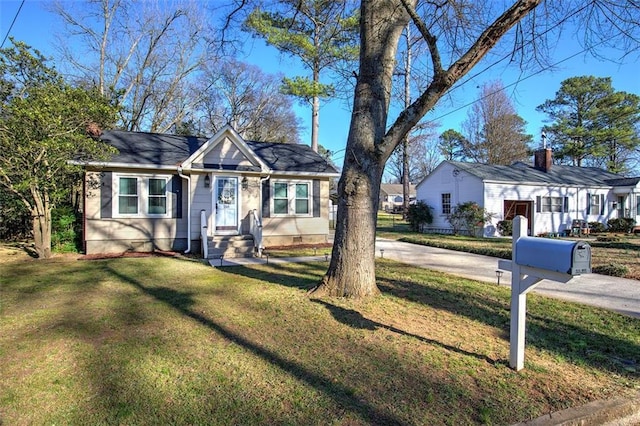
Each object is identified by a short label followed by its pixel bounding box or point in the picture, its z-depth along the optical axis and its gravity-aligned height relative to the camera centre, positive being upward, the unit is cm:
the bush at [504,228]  1922 -90
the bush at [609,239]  1475 -119
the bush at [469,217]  1883 -33
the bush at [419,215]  2220 -30
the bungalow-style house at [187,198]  1142 +36
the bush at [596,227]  2170 -92
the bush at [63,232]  1152 -79
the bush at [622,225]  2159 -78
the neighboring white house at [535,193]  1984 +105
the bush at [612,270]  805 -133
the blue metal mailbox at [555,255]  273 -35
